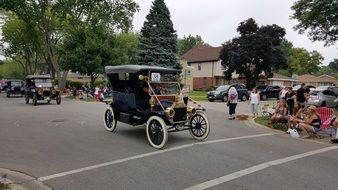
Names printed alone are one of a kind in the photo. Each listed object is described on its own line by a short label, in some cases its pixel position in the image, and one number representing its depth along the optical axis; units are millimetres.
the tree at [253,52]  46562
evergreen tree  44312
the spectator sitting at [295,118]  13670
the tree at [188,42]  119125
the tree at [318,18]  27047
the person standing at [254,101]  19422
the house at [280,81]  67031
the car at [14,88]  40438
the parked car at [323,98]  28766
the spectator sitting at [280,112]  15156
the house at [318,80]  88825
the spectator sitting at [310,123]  13055
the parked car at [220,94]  35191
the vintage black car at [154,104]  11055
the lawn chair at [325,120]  13156
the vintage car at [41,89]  26469
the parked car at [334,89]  31312
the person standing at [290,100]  16875
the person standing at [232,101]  18281
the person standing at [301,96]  16406
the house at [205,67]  63312
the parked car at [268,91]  40719
